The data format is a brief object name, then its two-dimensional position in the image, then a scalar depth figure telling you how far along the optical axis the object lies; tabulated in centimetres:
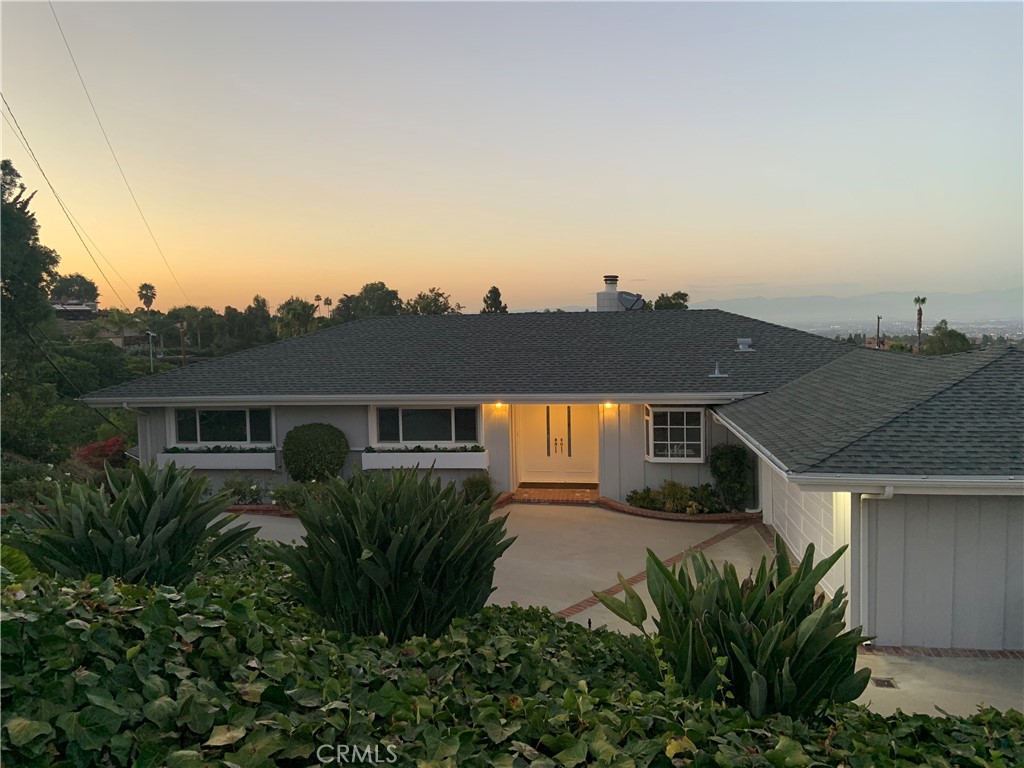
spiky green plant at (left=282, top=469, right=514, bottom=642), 439
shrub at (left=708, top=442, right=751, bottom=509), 1433
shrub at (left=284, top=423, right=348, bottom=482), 1554
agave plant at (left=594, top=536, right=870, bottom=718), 347
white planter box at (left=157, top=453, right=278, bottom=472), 1599
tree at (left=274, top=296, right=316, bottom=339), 4897
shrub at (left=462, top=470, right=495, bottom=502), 1480
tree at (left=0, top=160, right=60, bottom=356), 2306
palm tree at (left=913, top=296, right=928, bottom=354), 5988
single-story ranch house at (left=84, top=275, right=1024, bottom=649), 759
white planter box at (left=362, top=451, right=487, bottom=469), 1561
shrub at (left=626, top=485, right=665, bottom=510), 1484
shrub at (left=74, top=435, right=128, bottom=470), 1927
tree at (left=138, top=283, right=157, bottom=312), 7300
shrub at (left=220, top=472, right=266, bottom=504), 1524
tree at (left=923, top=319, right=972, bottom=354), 4494
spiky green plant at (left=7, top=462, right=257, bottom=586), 478
